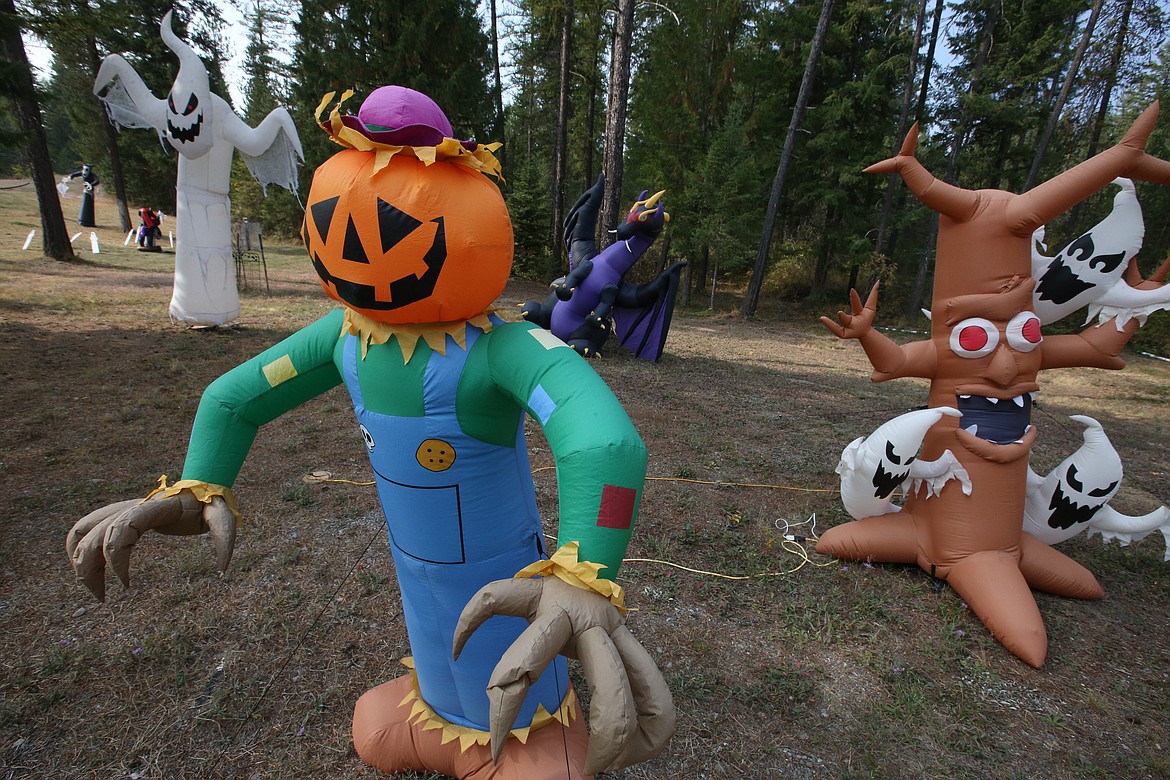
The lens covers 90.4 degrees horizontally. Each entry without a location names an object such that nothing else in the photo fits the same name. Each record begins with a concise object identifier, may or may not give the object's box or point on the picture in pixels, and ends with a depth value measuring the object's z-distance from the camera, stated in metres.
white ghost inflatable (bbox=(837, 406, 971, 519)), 3.11
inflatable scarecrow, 1.13
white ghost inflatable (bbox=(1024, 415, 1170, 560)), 3.14
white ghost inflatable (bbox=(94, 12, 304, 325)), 6.73
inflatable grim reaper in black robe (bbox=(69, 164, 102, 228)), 18.12
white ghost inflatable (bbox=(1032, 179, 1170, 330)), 3.03
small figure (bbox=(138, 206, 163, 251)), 15.77
